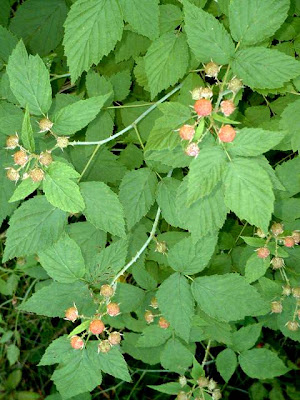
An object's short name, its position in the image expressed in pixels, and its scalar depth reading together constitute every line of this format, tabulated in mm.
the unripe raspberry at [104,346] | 429
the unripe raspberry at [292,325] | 544
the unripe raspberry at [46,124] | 395
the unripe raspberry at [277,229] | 495
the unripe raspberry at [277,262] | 492
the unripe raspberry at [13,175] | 385
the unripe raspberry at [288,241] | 485
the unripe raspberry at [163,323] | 565
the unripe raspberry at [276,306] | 536
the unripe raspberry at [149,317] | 570
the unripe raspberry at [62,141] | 388
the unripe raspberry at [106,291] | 431
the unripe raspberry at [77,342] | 411
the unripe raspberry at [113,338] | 428
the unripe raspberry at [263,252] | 481
